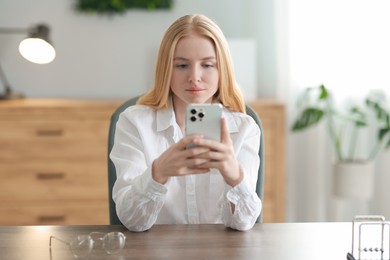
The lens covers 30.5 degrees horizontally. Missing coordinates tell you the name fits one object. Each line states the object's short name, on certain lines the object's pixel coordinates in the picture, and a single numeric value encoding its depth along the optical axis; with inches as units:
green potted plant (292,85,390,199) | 150.0
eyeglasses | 64.6
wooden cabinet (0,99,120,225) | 147.9
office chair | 83.5
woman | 67.3
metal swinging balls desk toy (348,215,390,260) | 63.6
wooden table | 64.5
